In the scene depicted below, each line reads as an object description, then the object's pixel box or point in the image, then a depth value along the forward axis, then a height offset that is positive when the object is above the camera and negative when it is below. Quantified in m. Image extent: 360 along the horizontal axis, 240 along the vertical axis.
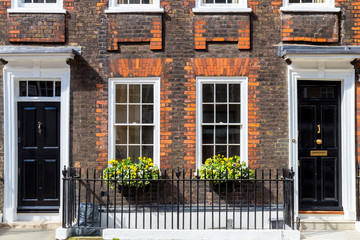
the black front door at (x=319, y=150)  8.97 -0.42
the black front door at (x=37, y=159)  8.99 -0.60
